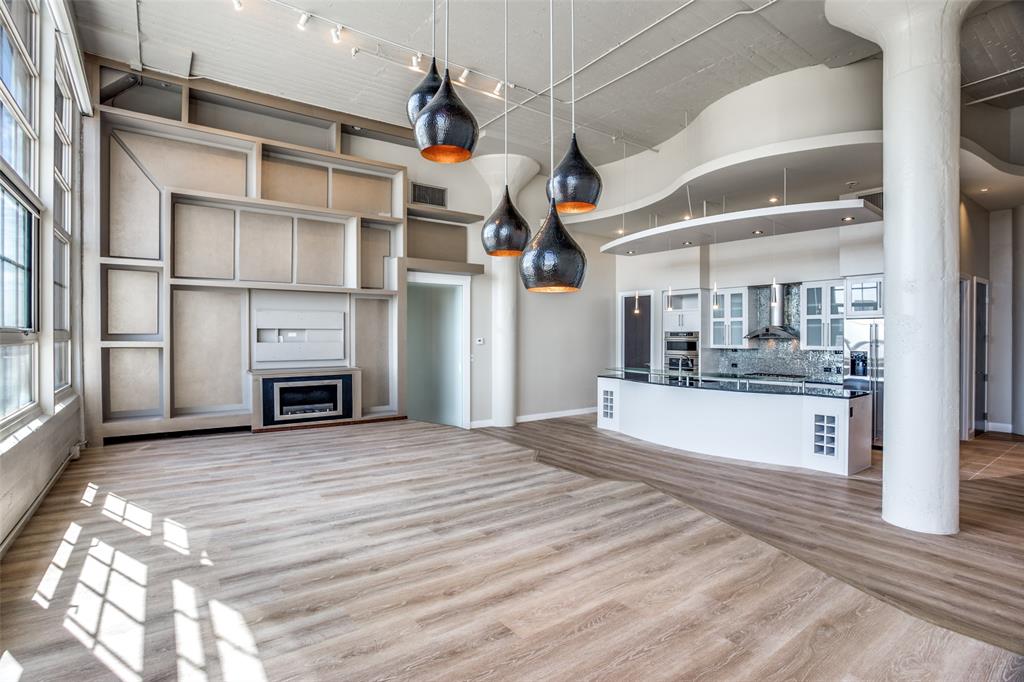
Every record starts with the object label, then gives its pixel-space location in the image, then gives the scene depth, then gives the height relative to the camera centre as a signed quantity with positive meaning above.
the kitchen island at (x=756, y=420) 5.32 -0.96
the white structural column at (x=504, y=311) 8.02 +0.42
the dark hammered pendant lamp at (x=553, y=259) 2.33 +0.36
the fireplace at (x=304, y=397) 5.88 -0.70
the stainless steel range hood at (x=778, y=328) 7.67 +0.13
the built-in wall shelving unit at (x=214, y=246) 5.36 +1.09
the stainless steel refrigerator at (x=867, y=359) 6.78 -0.31
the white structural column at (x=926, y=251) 3.66 +0.62
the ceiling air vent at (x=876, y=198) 6.71 +1.82
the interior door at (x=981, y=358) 7.18 -0.32
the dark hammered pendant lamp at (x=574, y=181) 2.65 +0.81
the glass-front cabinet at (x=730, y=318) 8.34 +0.31
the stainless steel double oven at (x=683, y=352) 8.68 -0.25
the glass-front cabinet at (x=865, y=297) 6.77 +0.54
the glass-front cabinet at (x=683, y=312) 8.75 +0.43
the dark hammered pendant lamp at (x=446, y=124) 2.53 +1.06
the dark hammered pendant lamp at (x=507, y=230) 2.99 +0.63
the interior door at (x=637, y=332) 9.42 +0.09
